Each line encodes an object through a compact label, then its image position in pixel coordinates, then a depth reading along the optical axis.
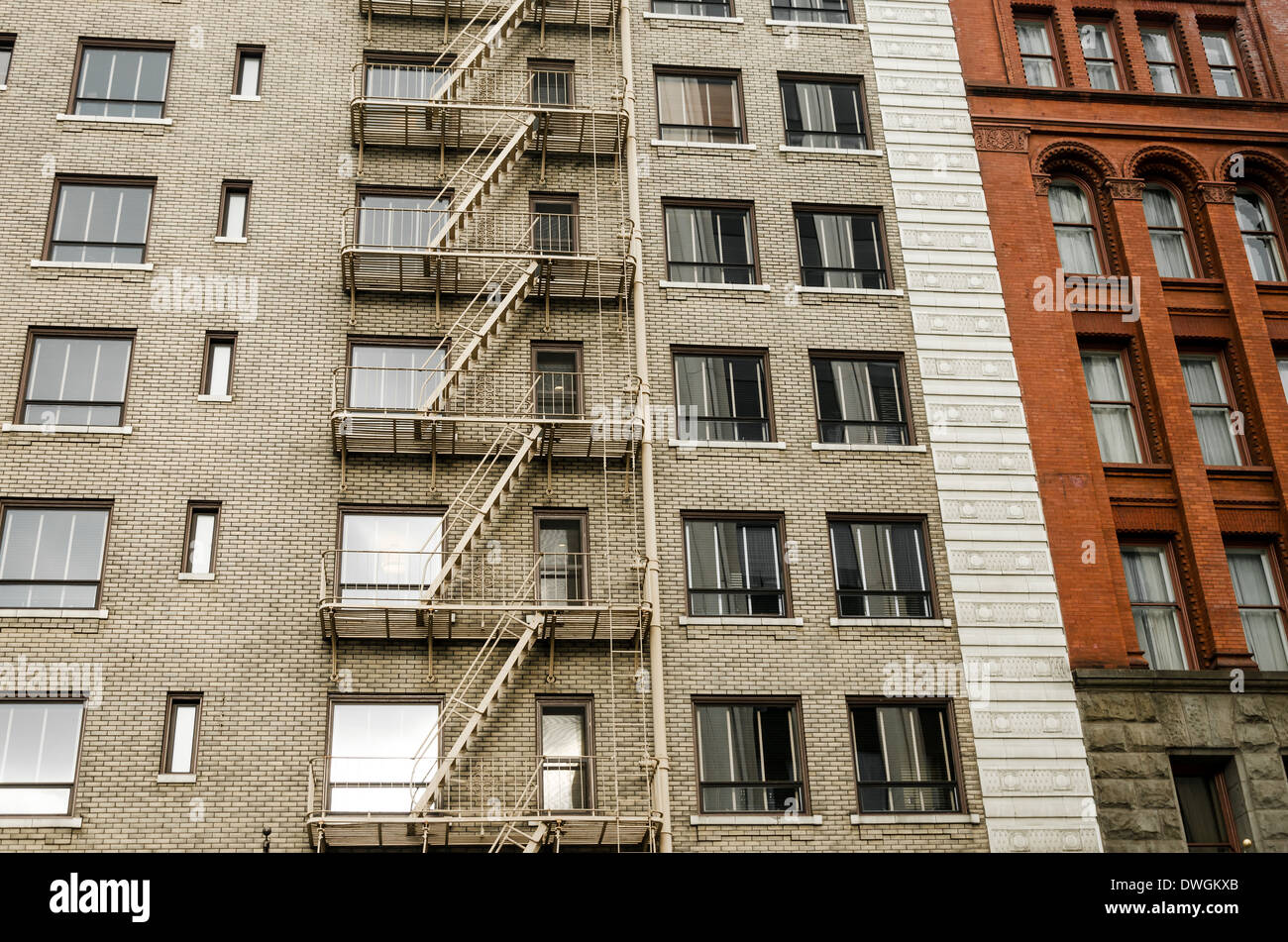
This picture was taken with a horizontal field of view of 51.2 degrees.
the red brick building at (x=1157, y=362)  22.22
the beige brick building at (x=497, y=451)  20.88
